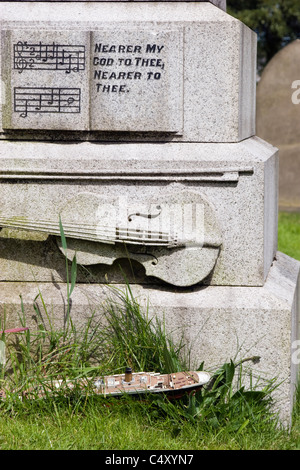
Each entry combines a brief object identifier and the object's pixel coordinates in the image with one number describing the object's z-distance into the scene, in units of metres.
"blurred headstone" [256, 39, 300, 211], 8.20
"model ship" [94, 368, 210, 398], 2.95
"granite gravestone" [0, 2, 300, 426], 3.24
